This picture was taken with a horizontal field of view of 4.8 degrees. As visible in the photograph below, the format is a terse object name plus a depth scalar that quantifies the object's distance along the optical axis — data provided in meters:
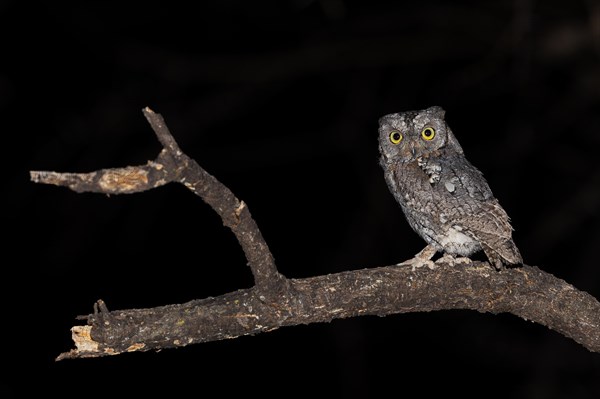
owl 6.98
